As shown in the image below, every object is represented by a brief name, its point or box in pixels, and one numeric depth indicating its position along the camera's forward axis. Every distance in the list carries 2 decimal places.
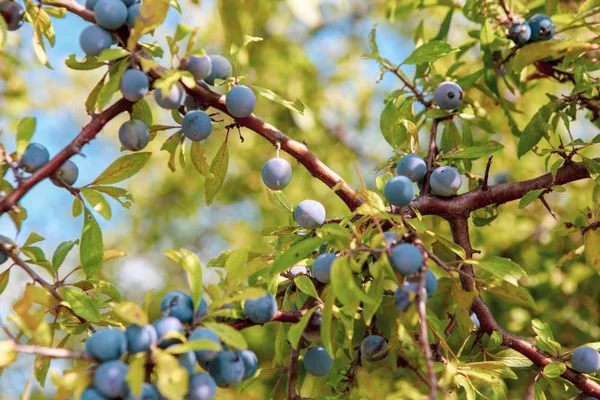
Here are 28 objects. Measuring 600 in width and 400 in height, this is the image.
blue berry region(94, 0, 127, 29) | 0.73
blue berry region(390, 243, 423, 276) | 0.70
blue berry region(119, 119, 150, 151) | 0.75
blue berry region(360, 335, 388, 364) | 0.75
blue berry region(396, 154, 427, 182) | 0.80
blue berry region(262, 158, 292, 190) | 0.79
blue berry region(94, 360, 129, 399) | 0.68
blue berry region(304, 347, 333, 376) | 0.76
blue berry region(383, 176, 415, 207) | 0.76
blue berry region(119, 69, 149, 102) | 0.72
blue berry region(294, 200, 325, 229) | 0.78
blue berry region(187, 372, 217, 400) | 0.69
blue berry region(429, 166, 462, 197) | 0.79
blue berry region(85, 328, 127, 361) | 0.69
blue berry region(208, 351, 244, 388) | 0.70
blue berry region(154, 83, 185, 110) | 0.73
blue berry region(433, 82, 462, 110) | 0.84
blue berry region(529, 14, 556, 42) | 0.84
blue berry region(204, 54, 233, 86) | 0.77
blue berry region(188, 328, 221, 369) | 0.69
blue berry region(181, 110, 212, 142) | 0.76
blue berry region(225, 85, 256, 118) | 0.76
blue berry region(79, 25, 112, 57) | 0.73
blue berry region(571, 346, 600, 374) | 0.77
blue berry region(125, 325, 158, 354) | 0.69
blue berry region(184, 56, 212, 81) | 0.74
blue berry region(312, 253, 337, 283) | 0.74
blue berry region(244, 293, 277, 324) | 0.72
